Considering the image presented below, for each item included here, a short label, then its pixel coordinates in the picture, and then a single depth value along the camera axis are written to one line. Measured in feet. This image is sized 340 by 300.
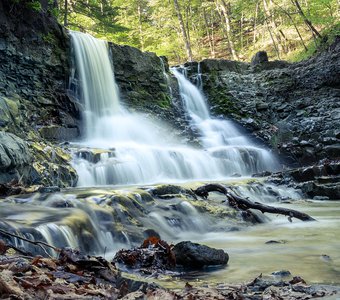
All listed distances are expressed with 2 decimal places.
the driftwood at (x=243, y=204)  20.99
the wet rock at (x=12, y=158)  21.69
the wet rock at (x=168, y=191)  21.84
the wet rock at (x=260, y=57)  61.67
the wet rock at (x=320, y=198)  31.34
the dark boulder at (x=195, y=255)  11.48
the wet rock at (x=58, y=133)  35.86
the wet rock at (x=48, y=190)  19.82
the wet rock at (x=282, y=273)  10.41
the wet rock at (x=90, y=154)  31.76
